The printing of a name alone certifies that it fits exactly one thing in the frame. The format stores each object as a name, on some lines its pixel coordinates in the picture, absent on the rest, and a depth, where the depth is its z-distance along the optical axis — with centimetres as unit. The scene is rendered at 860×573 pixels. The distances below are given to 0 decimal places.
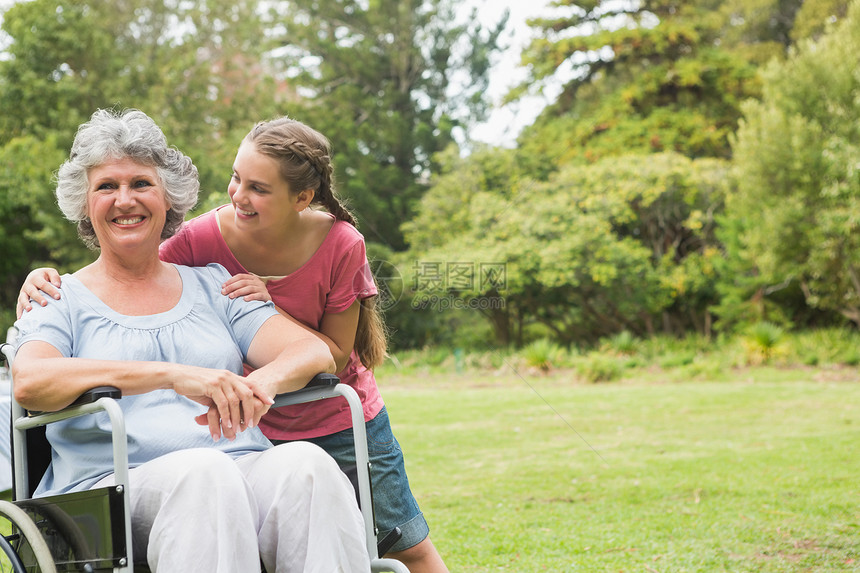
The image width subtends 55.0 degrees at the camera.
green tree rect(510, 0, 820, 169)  1361
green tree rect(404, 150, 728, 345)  1107
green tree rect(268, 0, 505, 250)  1330
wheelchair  136
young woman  188
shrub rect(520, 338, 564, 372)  978
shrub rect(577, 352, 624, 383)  916
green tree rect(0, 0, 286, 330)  1274
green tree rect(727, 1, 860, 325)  957
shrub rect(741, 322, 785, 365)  946
